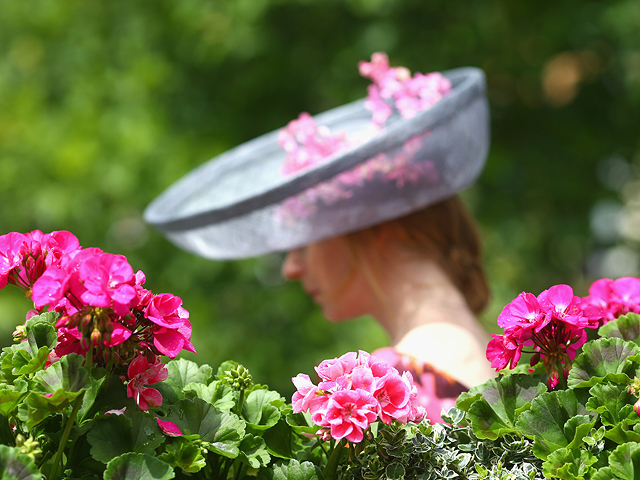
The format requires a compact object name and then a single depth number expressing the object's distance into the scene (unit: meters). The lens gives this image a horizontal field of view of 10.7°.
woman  3.17
